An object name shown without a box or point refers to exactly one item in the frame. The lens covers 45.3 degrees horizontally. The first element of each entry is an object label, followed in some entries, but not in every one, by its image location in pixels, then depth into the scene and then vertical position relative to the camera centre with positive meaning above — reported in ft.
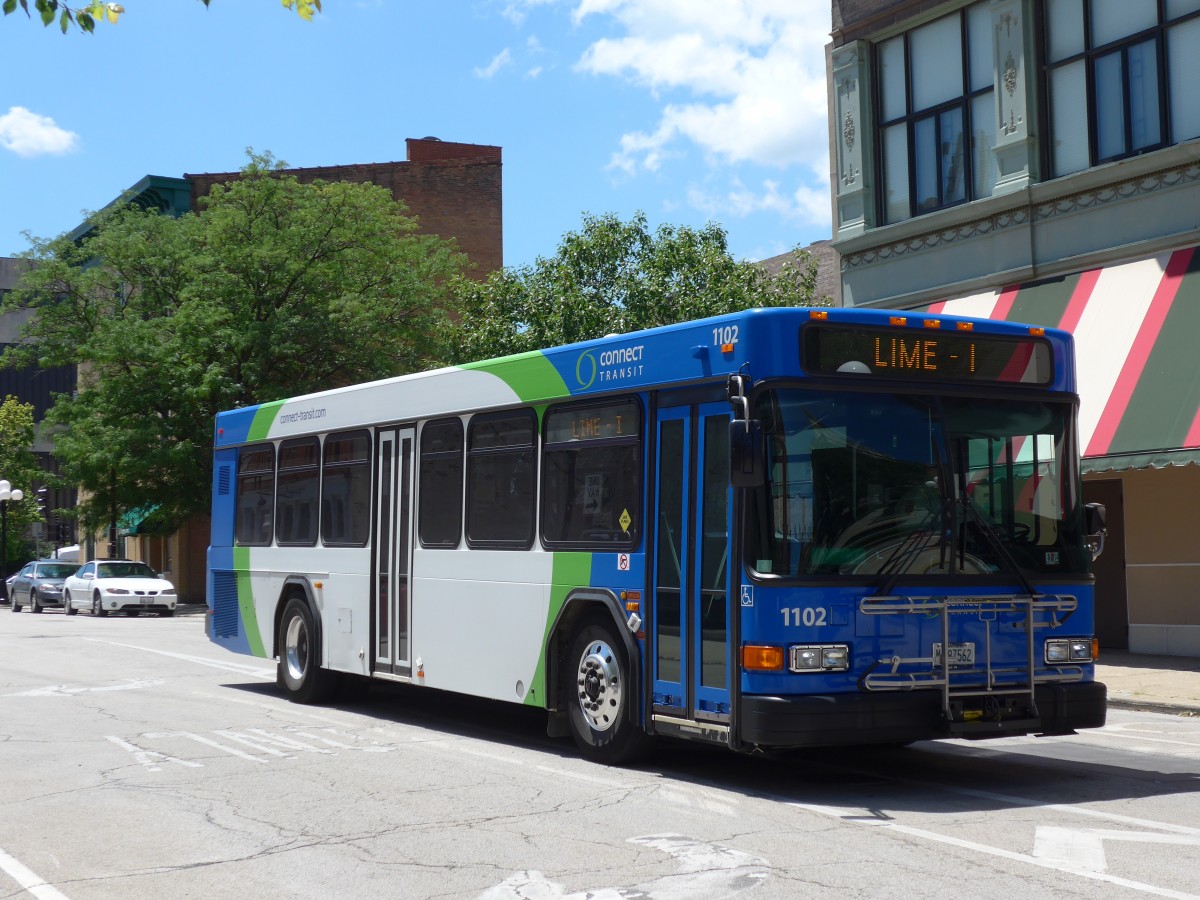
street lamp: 176.86 +6.92
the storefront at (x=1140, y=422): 55.26 +5.43
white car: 125.08 -2.15
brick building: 166.09 +45.13
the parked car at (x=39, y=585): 141.59 -1.93
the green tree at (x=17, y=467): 210.18 +14.42
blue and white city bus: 29.17 +0.62
